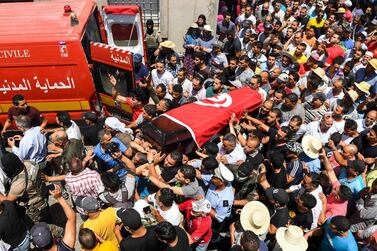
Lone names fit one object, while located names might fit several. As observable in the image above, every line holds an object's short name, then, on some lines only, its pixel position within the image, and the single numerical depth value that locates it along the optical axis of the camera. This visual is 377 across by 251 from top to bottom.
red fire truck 5.46
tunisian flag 4.93
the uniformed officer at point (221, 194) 3.90
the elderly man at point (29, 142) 4.66
